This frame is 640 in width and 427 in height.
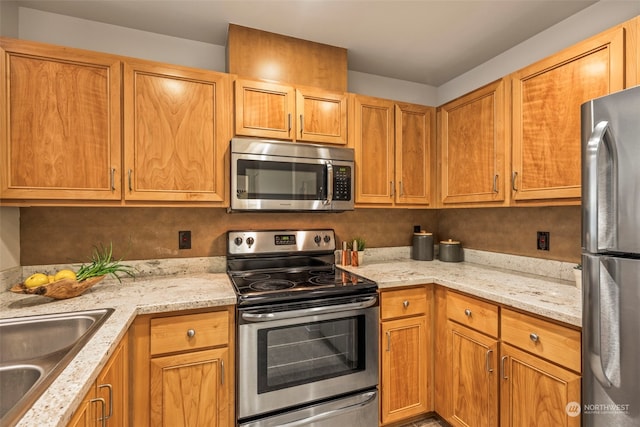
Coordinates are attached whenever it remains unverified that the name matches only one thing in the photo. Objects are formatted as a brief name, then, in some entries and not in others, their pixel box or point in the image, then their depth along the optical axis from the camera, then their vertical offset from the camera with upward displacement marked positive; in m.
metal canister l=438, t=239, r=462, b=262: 2.53 -0.31
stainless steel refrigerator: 0.96 -0.14
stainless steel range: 1.57 -0.74
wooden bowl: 1.40 -0.34
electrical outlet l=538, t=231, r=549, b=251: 2.02 -0.18
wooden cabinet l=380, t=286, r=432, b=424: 1.88 -0.86
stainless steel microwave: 1.86 +0.23
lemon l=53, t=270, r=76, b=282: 1.49 -0.30
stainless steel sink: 0.93 -0.46
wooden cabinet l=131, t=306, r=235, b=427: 1.42 -0.73
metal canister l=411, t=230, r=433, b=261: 2.59 -0.28
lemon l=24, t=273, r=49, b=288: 1.44 -0.31
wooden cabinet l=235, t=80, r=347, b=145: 1.91 +0.64
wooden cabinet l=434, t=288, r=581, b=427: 1.31 -0.75
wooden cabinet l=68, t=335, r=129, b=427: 0.87 -0.59
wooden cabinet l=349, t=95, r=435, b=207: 2.23 +0.46
